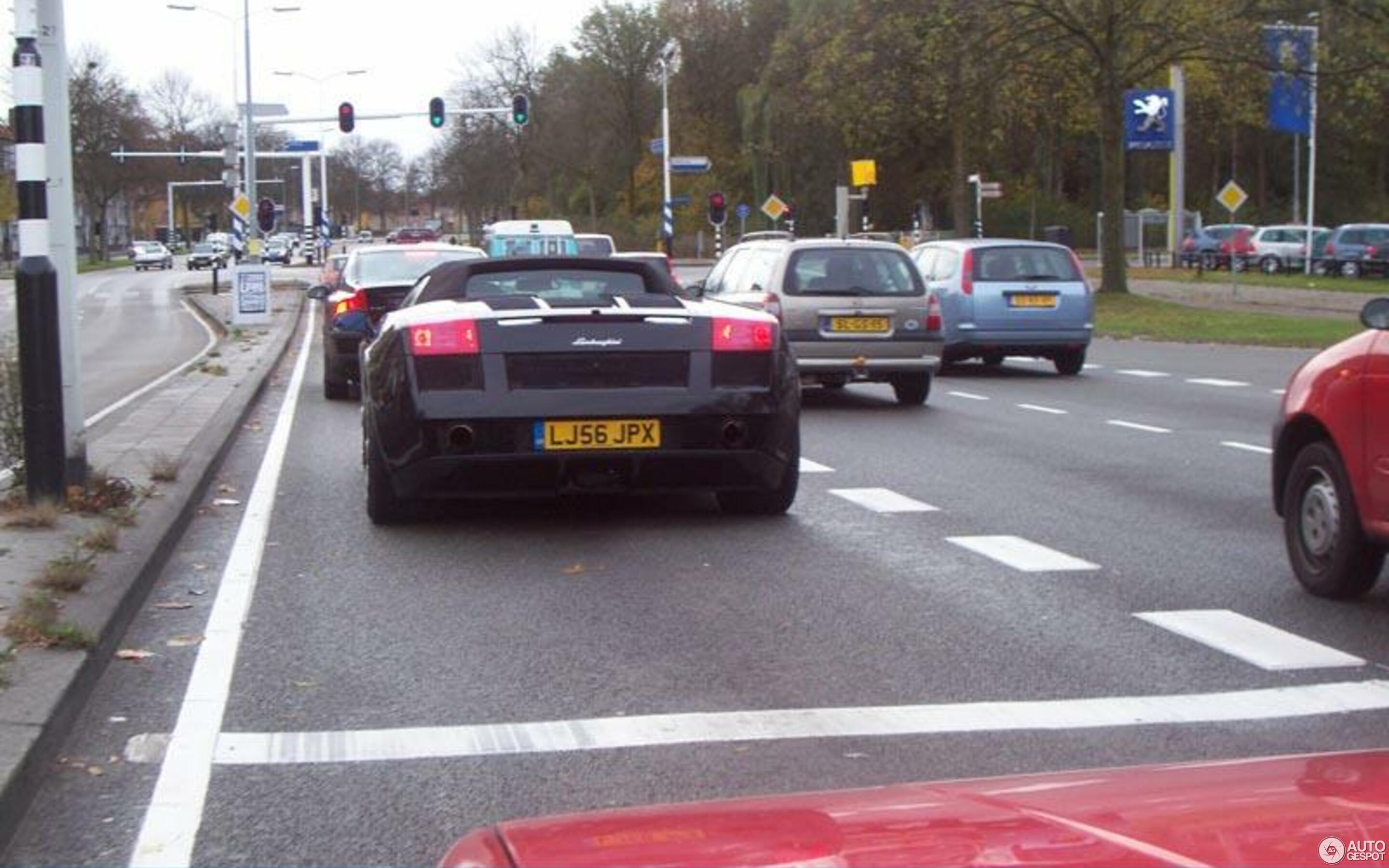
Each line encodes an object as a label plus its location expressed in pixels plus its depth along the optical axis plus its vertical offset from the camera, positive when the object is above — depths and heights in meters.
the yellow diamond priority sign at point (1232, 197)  42.72 +1.28
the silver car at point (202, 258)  93.69 +0.04
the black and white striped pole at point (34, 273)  8.67 -0.07
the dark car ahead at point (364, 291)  17.16 -0.33
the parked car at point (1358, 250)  51.59 -0.02
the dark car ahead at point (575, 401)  8.66 -0.71
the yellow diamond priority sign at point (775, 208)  57.38 +1.48
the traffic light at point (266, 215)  40.19 +0.96
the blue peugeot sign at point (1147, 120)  48.41 +3.58
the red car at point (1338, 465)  6.87 -0.87
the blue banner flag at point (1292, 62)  32.12 +3.40
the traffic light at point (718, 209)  51.09 +1.31
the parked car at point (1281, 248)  57.62 +0.07
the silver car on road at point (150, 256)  95.56 +0.14
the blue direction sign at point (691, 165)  55.47 +2.81
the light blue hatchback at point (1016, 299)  21.34 -0.56
